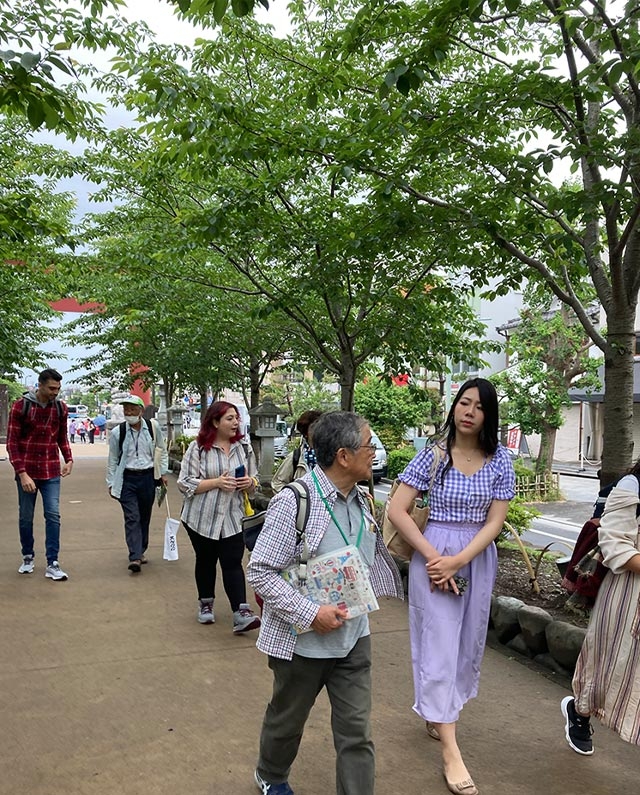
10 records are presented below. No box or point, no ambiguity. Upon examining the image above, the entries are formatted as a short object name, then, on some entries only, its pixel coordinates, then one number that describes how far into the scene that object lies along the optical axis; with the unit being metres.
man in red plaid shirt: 6.01
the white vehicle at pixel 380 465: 19.97
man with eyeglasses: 2.49
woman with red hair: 4.97
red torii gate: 22.07
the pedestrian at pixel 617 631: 2.85
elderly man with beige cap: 6.78
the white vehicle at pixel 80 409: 77.50
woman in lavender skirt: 3.10
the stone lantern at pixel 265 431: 10.90
